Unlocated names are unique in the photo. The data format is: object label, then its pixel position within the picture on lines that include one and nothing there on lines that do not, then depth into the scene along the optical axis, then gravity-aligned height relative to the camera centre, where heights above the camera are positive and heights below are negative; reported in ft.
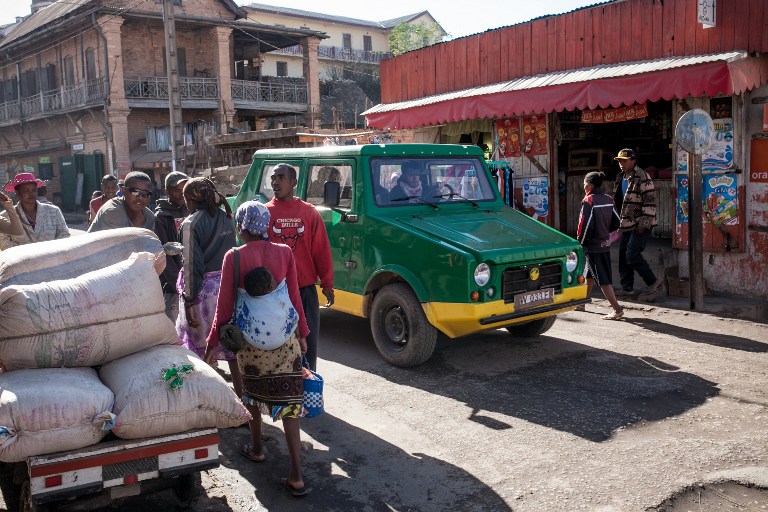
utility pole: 68.90 +11.94
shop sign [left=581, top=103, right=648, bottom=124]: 33.24 +2.63
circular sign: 26.96 +1.27
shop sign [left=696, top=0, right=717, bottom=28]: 28.53 +6.12
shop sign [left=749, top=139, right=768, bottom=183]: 28.89 +0.07
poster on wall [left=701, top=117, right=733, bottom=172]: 29.45 +0.69
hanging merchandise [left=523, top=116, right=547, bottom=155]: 38.99 +2.02
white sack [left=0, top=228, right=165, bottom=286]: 12.50 -1.22
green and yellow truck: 20.06 -2.17
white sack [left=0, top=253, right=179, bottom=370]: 11.63 -2.21
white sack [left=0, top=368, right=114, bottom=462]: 10.34 -3.34
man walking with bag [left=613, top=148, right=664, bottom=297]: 29.55 -2.18
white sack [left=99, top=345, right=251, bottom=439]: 11.15 -3.42
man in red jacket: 17.57 -1.41
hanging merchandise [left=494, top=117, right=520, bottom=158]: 40.40 +2.04
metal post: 27.30 -2.76
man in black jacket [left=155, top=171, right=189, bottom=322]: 18.10 -1.14
